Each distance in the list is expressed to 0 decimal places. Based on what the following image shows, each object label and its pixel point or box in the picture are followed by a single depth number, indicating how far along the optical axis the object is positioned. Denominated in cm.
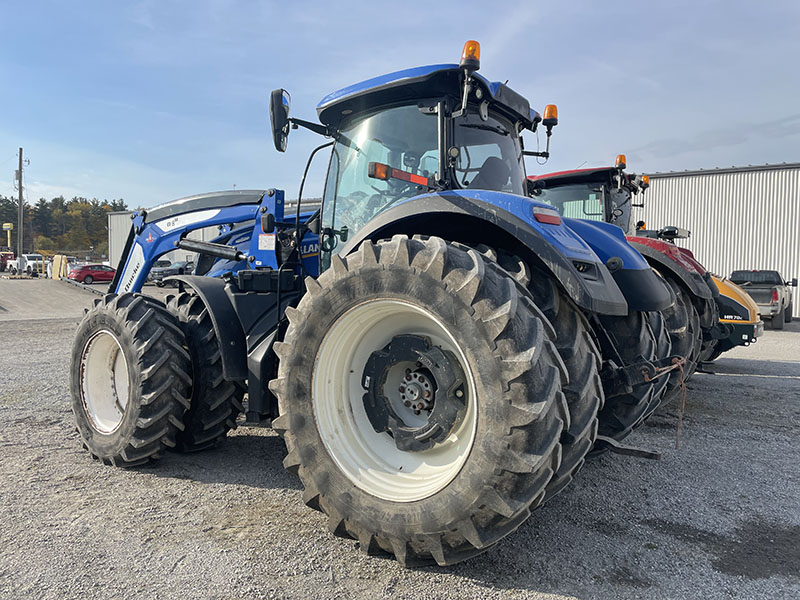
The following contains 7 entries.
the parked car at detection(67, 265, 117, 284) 3241
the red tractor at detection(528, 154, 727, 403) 517
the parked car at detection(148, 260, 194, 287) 2633
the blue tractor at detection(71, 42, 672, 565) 223
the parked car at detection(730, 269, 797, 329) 1381
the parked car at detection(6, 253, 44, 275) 3844
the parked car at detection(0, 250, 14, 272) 4847
